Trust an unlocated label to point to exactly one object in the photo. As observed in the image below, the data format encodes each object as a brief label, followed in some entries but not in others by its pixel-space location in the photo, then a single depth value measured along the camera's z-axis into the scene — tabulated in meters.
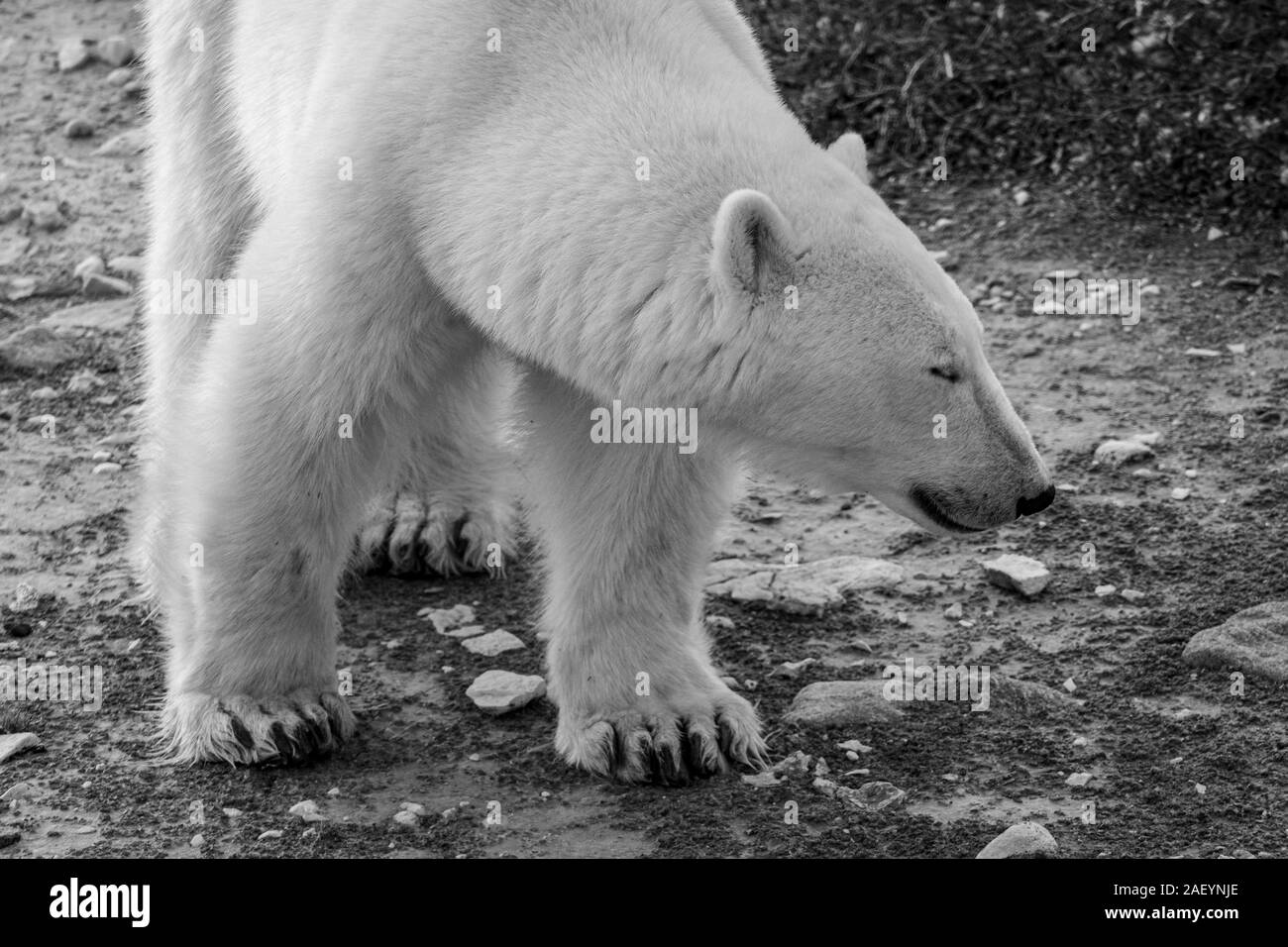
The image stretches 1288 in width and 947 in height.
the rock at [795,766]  8.12
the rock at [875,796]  7.82
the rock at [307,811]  7.63
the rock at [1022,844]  7.29
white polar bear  6.90
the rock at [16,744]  8.09
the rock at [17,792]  7.71
